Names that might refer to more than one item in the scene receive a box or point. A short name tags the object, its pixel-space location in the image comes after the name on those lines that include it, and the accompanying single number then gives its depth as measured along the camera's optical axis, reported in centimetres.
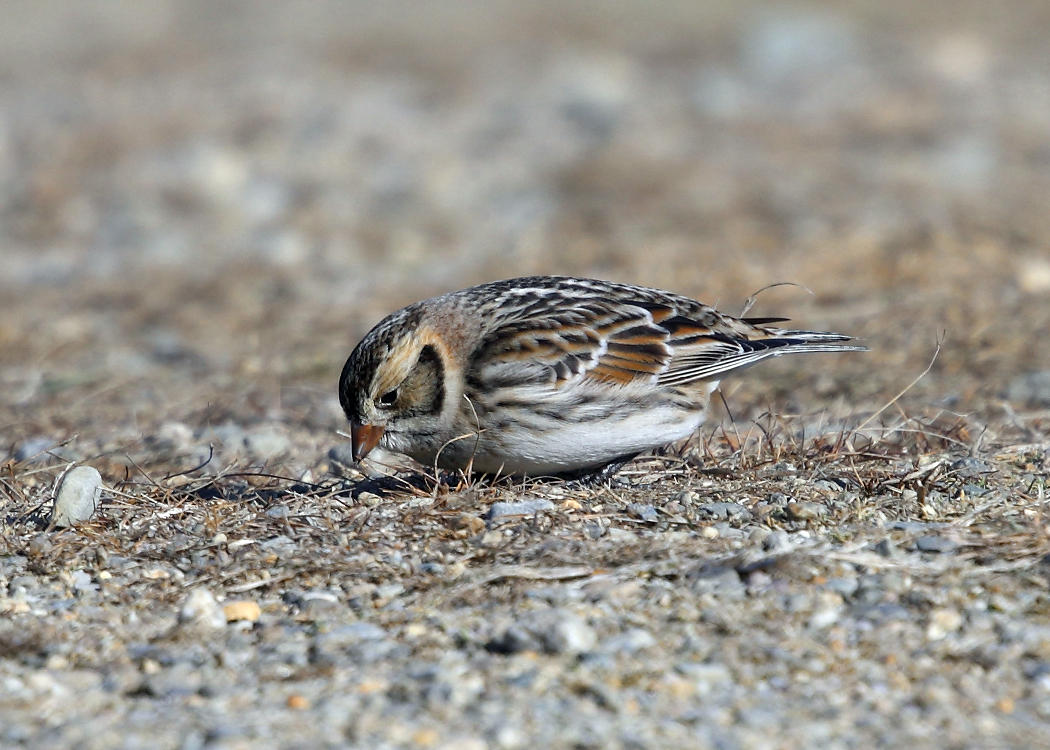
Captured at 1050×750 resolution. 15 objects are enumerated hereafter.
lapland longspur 998
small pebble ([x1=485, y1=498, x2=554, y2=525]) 941
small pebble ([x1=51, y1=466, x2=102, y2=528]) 980
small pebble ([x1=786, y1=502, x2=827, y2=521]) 938
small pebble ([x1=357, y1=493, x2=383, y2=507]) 992
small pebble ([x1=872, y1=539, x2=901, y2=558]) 866
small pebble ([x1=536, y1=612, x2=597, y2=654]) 765
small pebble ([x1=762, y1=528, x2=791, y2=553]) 879
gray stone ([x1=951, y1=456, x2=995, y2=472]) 1009
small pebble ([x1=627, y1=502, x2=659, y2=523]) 943
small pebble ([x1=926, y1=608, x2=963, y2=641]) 778
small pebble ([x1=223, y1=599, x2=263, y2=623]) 842
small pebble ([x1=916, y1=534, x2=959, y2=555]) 868
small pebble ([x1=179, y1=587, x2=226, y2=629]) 832
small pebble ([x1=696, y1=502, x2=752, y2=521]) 948
